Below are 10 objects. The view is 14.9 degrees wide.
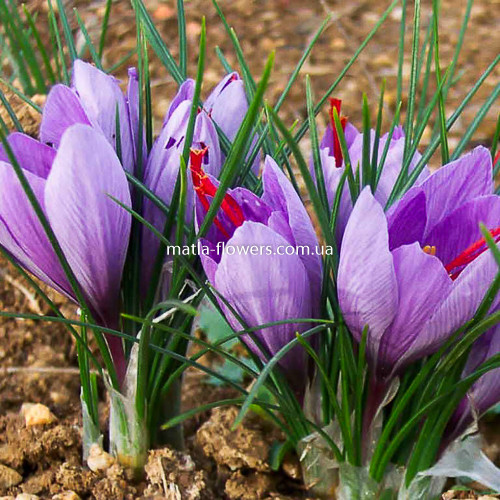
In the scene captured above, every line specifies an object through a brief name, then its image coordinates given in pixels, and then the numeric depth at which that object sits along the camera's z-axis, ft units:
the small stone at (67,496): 1.55
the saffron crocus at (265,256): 1.37
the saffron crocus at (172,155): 1.45
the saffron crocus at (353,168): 1.46
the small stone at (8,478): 1.61
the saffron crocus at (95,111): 1.45
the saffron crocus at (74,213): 1.36
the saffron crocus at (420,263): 1.35
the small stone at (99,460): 1.57
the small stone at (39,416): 1.67
